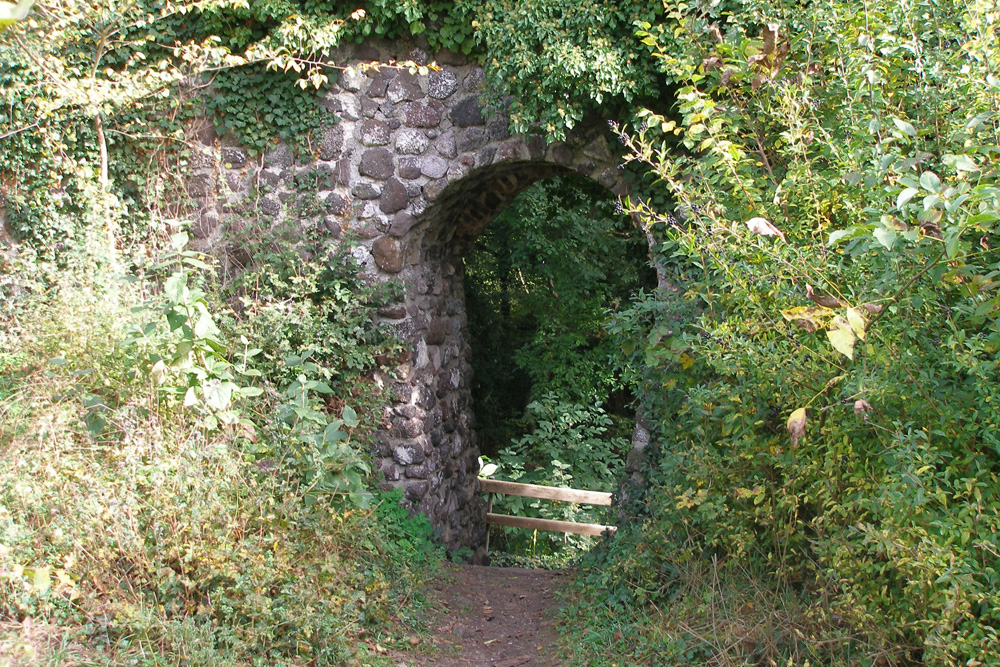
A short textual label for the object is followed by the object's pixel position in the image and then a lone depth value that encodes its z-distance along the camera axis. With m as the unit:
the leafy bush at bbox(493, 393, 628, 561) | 8.29
